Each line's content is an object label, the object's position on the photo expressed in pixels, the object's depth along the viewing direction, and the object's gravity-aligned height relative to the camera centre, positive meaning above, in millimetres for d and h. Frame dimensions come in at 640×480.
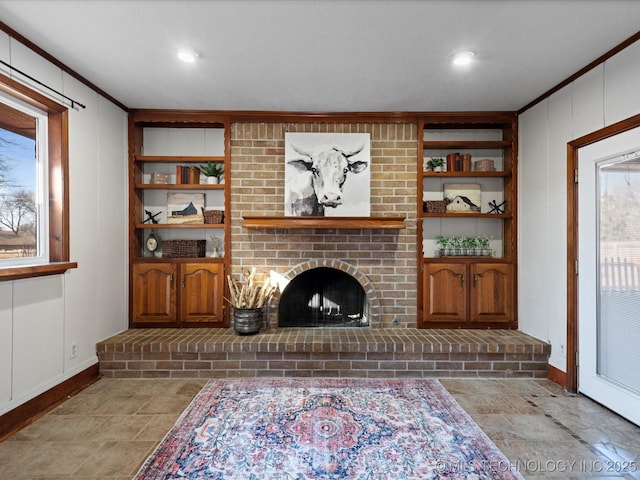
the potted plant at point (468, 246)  3562 -59
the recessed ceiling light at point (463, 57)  2342 +1259
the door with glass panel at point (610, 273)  2237 -233
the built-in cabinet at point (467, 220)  3496 +215
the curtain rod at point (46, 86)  2156 +1085
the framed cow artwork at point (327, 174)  3430 +660
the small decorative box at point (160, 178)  3555 +655
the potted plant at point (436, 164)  3600 +791
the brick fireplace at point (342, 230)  3537 +118
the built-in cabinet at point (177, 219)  3475 +235
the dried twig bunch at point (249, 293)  3250 -486
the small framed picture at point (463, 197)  3635 +454
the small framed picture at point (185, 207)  3592 +363
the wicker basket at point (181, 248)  3525 -61
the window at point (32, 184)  2221 +410
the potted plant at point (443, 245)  3590 -48
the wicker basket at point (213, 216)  3543 +262
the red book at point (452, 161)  3582 +815
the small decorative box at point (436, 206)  3566 +352
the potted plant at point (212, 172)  3576 +718
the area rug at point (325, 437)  1787 -1174
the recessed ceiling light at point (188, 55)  2322 +1274
